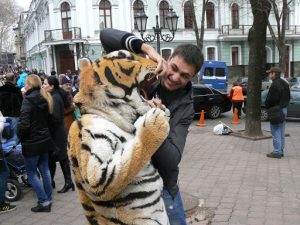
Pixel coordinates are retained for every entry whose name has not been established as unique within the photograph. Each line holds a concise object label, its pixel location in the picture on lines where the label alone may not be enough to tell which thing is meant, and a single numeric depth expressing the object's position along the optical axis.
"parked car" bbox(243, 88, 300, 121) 13.58
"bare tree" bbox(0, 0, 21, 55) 61.94
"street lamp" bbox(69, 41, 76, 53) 29.21
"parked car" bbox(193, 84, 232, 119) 14.62
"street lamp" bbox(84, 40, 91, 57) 31.62
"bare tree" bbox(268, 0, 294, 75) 21.39
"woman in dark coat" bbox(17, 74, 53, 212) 5.20
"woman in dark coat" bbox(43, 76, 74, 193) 6.12
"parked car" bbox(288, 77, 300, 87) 21.95
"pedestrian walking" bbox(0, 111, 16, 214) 5.41
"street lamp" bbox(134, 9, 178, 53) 12.21
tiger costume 1.65
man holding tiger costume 2.07
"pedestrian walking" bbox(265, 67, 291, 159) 7.81
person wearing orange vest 14.56
